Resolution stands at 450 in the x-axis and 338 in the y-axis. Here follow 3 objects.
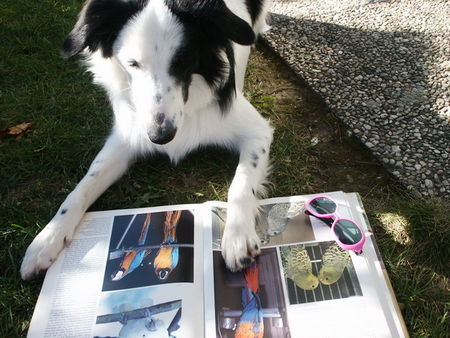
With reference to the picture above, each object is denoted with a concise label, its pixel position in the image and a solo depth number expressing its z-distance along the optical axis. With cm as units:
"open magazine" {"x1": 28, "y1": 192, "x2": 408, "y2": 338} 50
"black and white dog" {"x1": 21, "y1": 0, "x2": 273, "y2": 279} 55
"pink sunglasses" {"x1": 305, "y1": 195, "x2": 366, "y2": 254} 56
